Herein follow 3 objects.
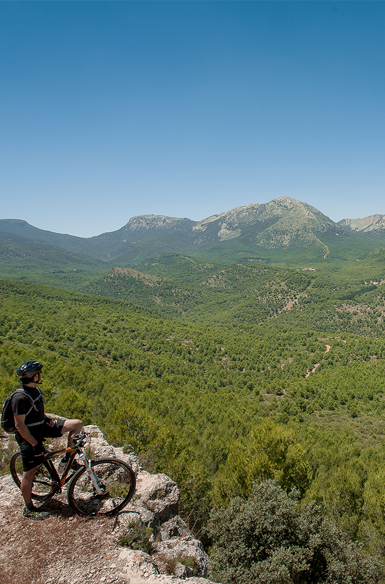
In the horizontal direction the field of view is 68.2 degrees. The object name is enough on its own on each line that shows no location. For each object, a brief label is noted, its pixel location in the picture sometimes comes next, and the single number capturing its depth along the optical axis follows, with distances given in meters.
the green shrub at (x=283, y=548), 11.34
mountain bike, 8.30
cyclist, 7.41
